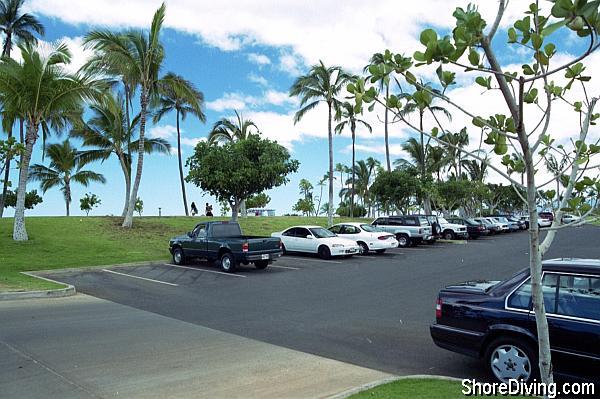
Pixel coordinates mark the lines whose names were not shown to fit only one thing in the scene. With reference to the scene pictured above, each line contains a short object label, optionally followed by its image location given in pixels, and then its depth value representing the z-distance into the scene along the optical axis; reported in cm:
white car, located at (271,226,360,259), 2167
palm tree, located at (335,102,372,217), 3359
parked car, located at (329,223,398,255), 2364
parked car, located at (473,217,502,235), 3893
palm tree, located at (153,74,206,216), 2723
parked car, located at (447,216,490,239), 3666
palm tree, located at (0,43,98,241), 2111
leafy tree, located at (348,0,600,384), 268
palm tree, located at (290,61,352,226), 3256
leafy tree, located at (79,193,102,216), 4622
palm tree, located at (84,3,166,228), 2545
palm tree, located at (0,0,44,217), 3506
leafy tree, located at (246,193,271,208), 8312
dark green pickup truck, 1744
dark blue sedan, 527
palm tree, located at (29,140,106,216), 3700
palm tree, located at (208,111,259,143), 3978
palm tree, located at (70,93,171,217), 3108
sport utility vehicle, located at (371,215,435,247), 2814
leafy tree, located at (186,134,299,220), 2567
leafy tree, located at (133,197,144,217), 5113
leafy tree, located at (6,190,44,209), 4269
